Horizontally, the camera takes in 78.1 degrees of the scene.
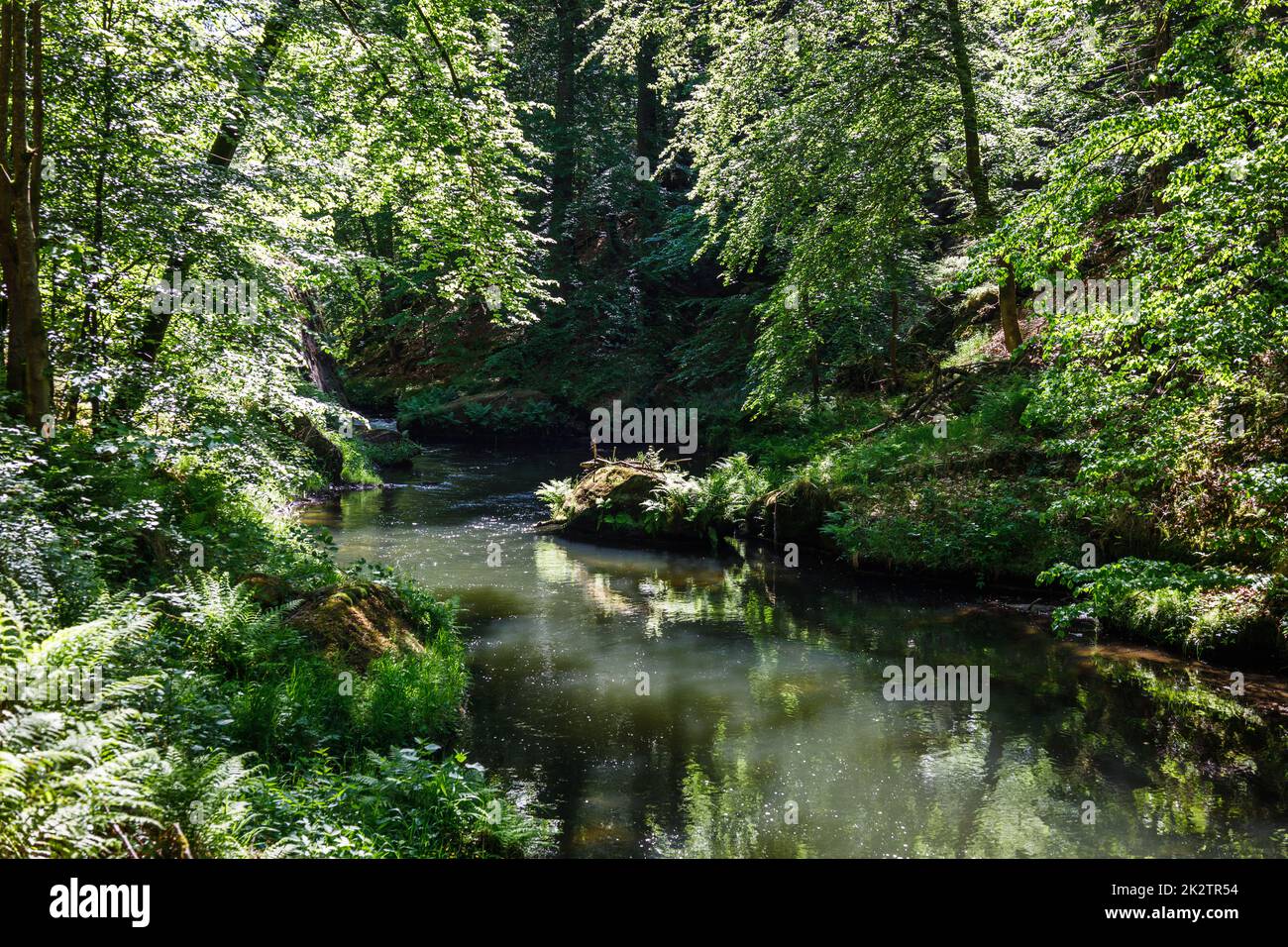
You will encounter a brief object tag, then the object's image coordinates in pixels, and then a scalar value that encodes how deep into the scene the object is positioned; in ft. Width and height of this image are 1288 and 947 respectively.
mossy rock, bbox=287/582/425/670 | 24.98
